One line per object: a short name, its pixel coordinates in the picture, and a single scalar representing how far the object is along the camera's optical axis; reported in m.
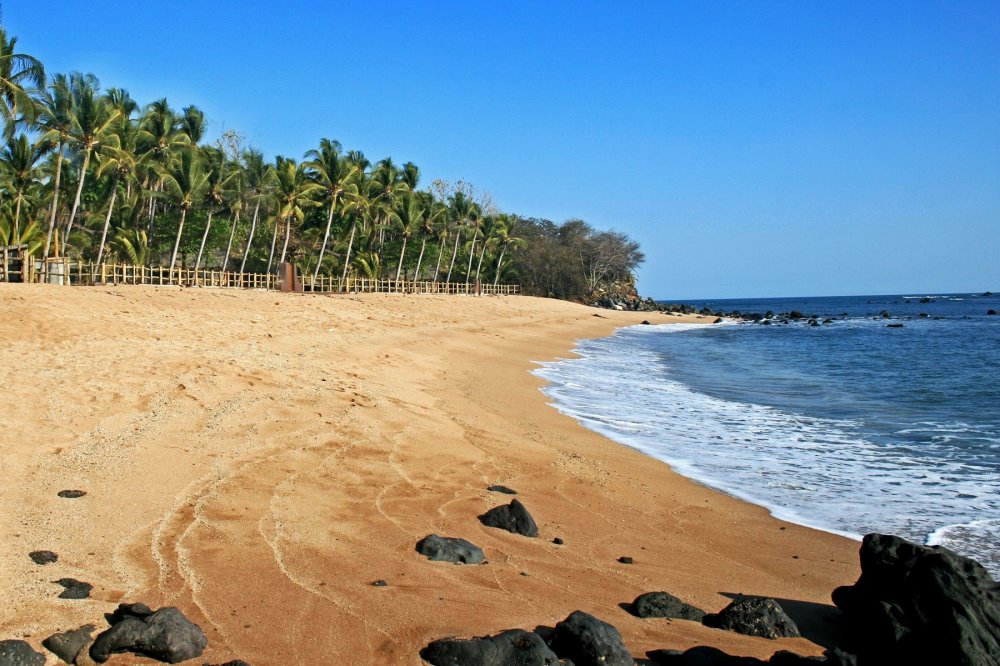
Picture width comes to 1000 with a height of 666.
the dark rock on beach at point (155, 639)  3.74
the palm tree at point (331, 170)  48.56
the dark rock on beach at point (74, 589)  4.34
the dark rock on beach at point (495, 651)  3.88
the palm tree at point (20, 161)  33.38
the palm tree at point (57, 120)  31.48
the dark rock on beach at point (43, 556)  4.79
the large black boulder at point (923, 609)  4.13
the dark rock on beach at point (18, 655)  3.55
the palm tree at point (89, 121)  33.44
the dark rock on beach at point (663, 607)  4.83
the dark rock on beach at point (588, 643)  3.96
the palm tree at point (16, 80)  23.48
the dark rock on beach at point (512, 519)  6.27
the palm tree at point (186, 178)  40.97
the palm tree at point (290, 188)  46.50
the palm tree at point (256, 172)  47.16
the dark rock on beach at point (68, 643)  3.72
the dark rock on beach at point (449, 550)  5.46
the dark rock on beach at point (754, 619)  4.70
